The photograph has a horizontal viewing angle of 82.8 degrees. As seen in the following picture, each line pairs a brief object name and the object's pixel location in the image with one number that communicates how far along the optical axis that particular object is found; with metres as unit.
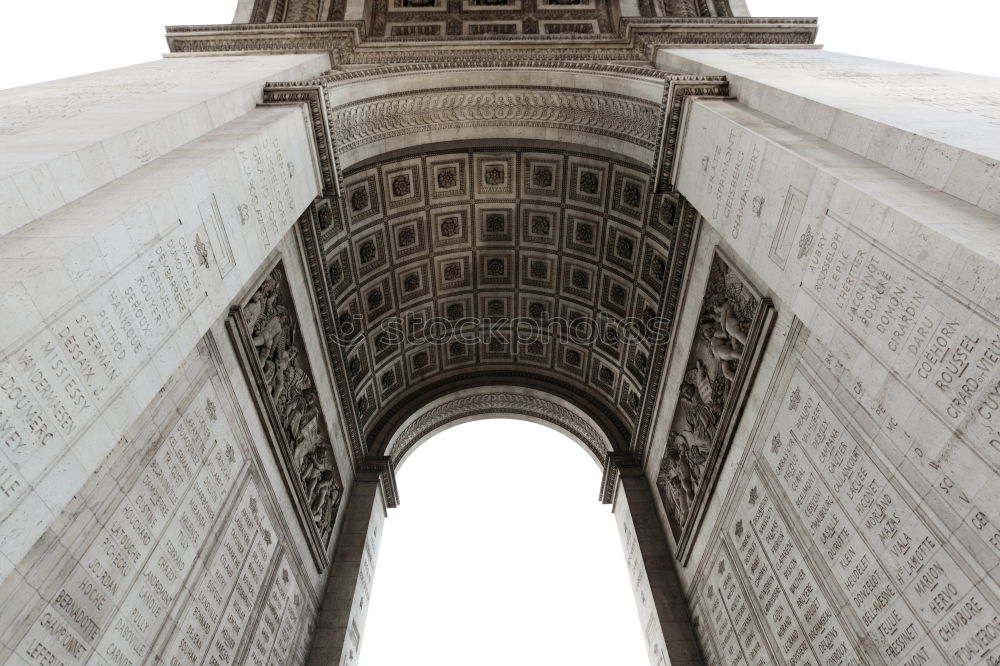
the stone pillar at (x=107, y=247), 4.33
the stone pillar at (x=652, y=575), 11.02
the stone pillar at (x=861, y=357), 4.79
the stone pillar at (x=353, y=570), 11.31
